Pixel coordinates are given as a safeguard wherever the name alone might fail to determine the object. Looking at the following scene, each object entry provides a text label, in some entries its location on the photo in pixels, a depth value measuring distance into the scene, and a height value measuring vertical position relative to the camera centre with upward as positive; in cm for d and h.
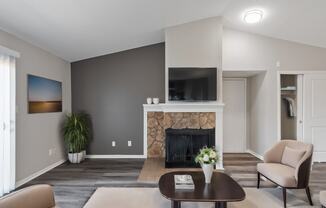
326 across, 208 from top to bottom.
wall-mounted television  512 +43
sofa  182 -77
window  372 -30
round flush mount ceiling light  475 +174
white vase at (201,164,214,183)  300 -84
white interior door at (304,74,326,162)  572 -21
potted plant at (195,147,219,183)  301 -72
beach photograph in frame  448 +17
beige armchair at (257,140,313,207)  326 -94
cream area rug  329 -138
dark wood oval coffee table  253 -99
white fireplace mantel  511 -12
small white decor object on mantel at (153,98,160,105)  599 +5
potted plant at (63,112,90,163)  565 -77
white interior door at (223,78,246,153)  691 -31
